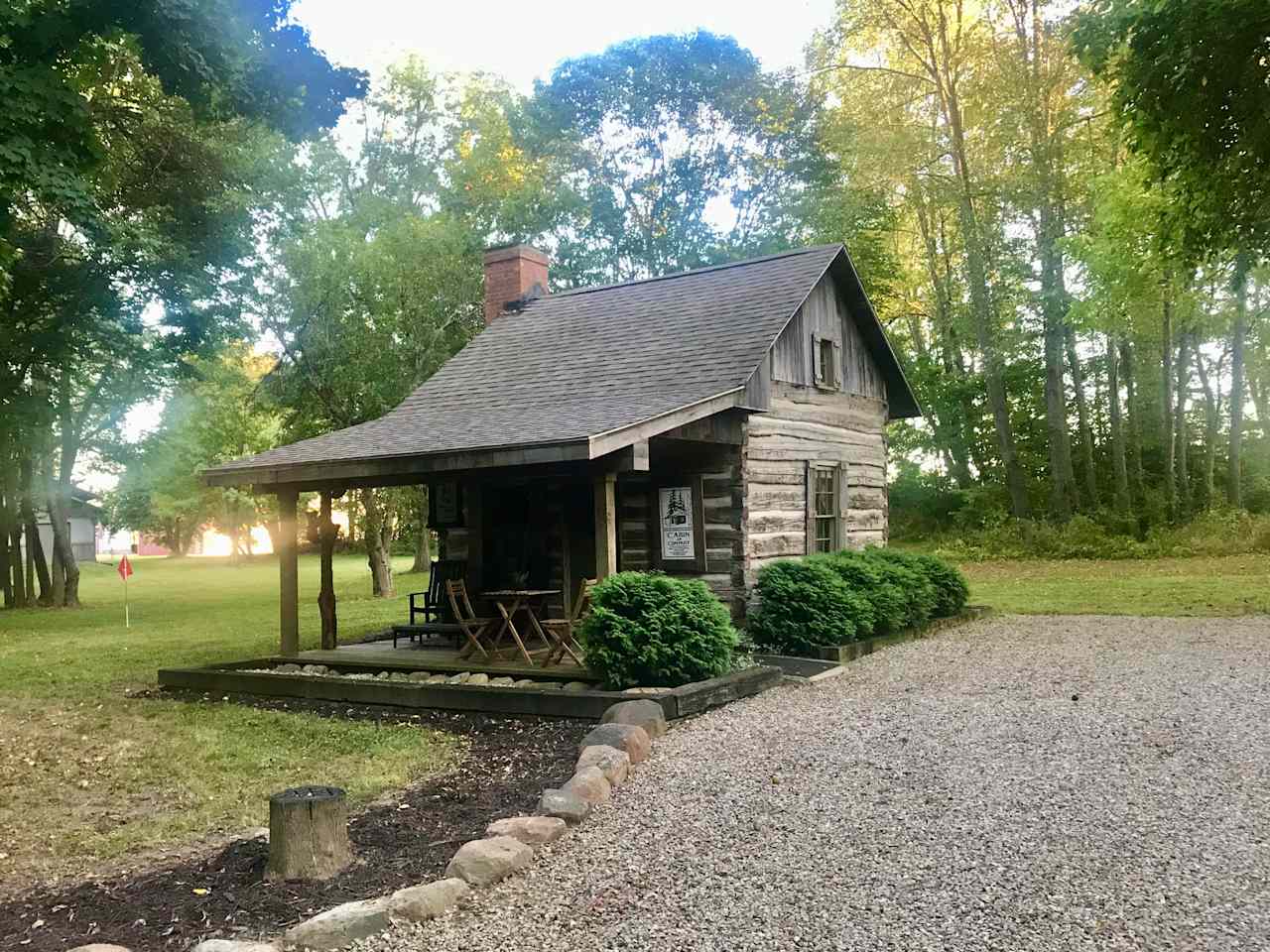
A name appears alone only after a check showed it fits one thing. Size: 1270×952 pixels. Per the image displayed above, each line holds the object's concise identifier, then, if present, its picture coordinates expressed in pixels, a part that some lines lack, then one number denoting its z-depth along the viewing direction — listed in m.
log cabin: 10.54
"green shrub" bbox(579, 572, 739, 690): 8.75
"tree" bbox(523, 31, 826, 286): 31.30
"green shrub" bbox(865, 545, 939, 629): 13.11
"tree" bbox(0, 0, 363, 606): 7.93
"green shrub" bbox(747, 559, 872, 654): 11.35
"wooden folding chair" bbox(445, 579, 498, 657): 10.45
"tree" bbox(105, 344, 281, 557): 28.56
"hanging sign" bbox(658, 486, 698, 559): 12.59
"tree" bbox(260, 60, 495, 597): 20.67
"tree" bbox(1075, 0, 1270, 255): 11.82
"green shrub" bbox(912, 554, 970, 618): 14.49
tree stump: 4.77
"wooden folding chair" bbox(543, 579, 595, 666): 9.64
